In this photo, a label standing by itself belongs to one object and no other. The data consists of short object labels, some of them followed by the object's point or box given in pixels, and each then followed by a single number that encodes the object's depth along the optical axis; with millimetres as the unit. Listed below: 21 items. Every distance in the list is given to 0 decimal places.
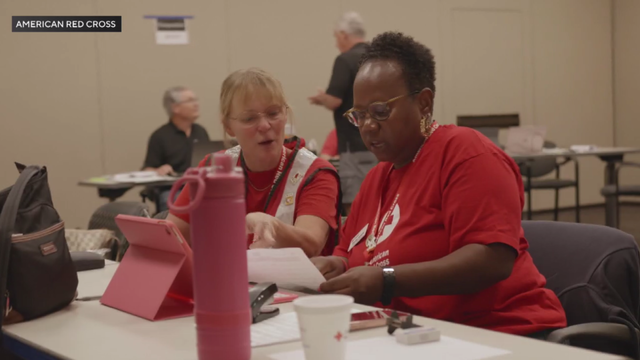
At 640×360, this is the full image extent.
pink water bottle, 1038
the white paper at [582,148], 6651
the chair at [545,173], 7027
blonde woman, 2188
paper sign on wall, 7012
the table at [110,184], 5188
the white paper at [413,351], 1124
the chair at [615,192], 5548
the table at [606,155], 6398
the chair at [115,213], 2822
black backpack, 1570
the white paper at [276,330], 1266
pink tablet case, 1520
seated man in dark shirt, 6129
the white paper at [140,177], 5202
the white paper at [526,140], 6469
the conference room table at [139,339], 1154
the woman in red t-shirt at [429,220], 1598
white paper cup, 984
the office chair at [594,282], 1581
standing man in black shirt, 5129
